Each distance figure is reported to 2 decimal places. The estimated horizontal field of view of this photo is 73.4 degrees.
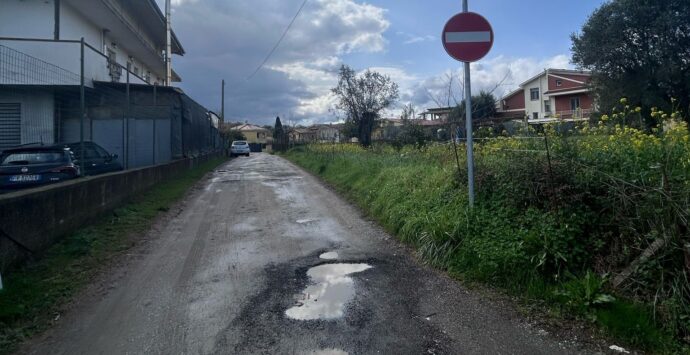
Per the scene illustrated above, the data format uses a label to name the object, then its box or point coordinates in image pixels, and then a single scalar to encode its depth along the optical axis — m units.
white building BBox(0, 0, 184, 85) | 14.08
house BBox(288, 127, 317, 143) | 48.84
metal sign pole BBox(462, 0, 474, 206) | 5.88
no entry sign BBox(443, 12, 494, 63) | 5.96
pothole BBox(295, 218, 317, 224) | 8.30
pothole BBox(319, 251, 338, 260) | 5.89
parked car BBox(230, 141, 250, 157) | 43.09
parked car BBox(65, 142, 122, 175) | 9.59
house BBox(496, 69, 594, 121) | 50.12
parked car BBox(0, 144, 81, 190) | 8.45
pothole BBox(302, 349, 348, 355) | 3.31
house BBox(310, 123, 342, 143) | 50.08
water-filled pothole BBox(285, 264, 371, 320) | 4.06
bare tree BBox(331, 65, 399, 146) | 28.55
